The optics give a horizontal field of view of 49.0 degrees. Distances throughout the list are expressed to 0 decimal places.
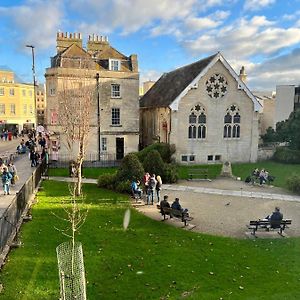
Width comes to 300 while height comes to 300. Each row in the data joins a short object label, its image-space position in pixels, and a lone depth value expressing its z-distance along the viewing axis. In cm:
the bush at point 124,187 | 2247
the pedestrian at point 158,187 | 2062
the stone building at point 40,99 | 12790
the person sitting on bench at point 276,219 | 1480
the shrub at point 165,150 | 3347
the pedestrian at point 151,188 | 1984
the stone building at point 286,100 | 6981
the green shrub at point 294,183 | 2398
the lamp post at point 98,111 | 3492
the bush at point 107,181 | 2356
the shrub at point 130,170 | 2306
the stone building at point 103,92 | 3391
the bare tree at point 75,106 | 2312
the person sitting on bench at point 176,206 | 1644
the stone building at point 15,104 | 7338
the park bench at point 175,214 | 1573
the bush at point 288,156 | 3738
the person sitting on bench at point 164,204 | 1667
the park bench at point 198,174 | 2885
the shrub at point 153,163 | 2625
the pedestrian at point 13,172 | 2230
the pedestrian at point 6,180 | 1942
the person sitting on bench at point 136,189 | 2045
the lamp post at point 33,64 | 3306
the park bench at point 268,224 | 1468
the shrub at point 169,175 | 2657
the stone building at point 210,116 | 3478
